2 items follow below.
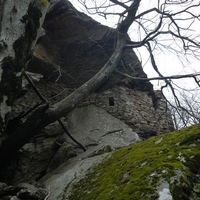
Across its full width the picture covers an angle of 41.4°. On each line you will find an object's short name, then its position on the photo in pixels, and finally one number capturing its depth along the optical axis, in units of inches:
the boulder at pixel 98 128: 202.2
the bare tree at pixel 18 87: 131.0
